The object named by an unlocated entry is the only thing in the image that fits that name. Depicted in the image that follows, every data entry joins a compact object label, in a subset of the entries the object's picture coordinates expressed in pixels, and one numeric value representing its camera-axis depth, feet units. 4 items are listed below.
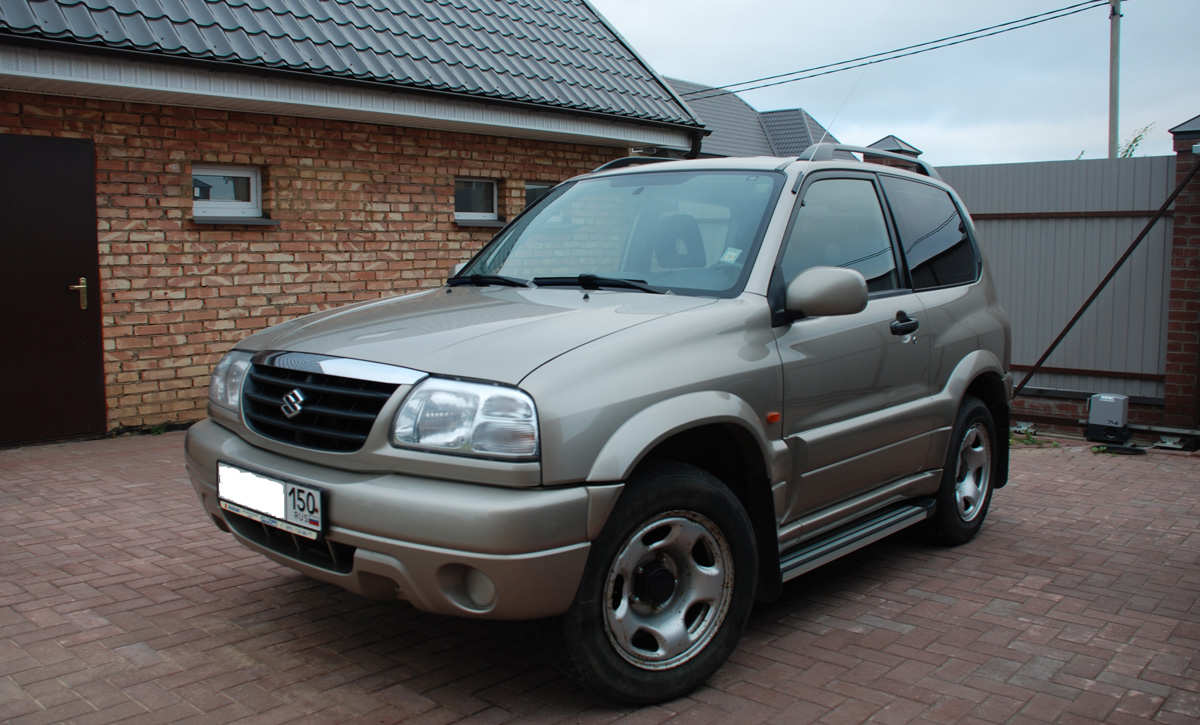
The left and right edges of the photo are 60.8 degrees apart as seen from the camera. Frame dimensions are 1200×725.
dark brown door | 23.84
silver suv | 9.70
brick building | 24.00
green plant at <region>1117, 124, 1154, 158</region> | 112.37
